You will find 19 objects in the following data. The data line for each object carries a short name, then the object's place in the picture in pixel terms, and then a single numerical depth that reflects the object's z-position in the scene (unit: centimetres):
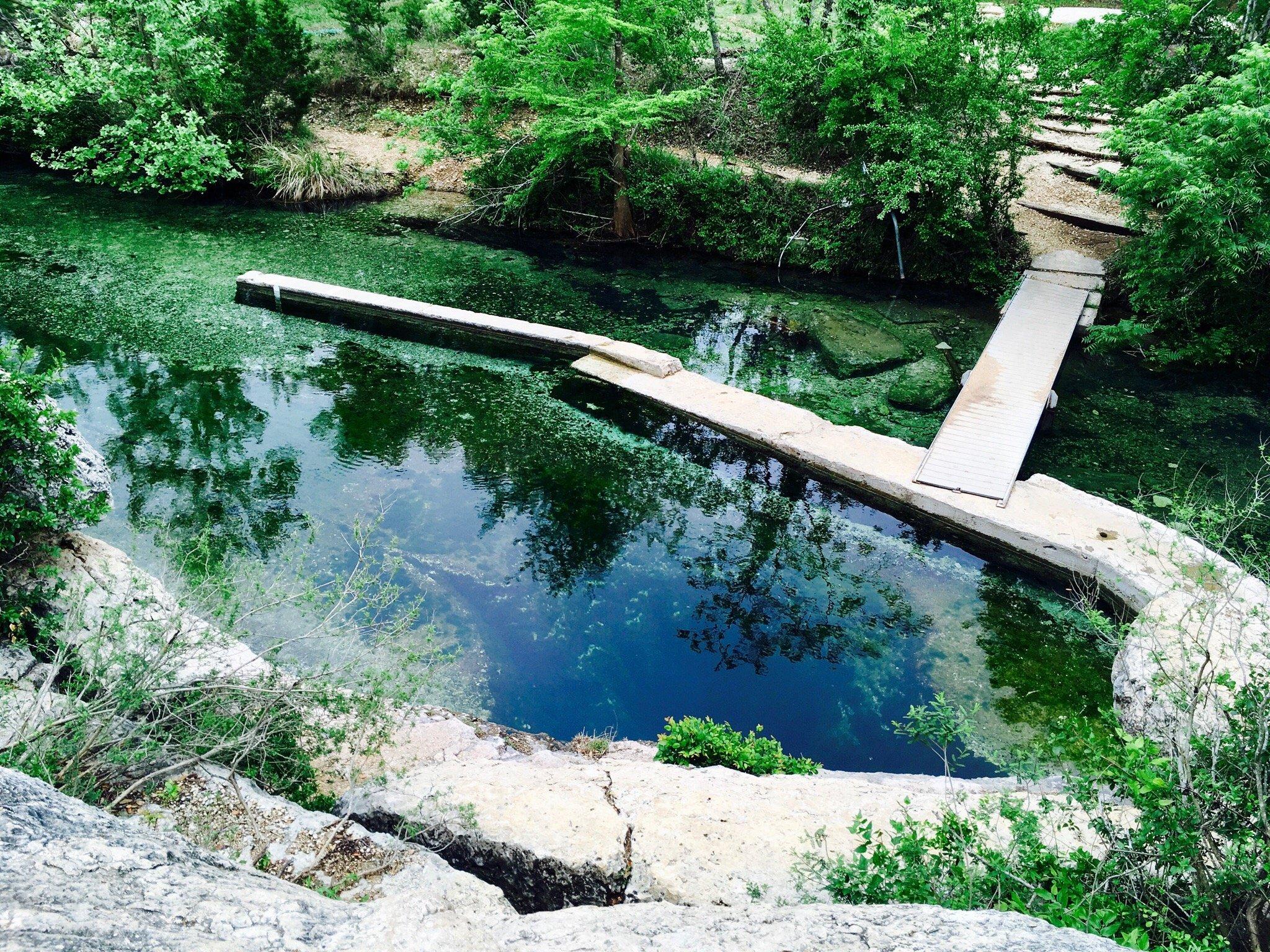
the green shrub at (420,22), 1560
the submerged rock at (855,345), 1004
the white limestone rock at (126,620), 421
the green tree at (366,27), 1648
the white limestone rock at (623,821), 388
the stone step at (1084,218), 1184
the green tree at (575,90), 1112
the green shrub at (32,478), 504
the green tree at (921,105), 1041
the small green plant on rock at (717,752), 491
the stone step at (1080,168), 1251
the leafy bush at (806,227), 1144
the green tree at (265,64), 1409
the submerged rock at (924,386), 924
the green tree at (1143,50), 971
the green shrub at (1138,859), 303
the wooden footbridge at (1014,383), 737
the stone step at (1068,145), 1282
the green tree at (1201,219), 796
